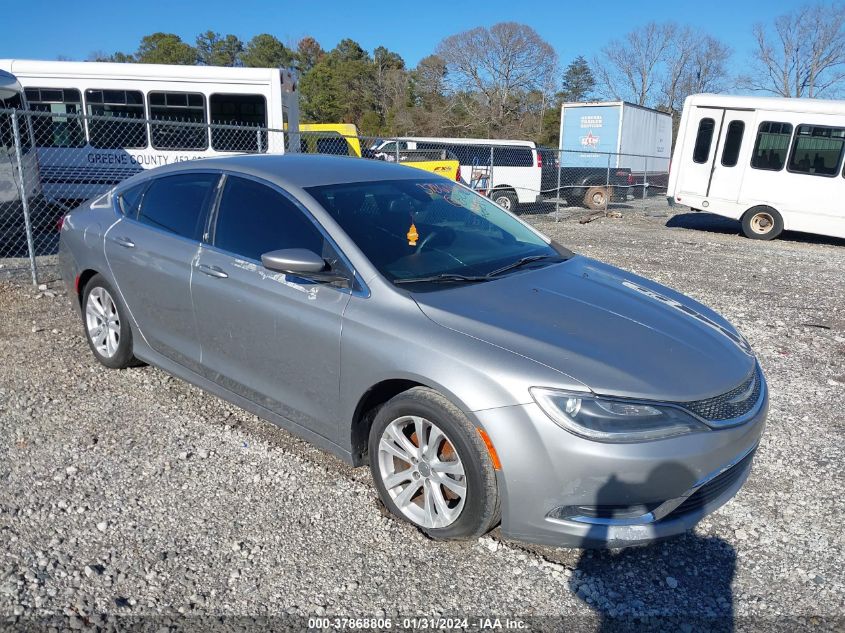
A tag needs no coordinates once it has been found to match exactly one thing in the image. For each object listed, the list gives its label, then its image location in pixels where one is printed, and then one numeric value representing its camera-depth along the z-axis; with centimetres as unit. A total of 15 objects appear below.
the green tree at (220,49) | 6262
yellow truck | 1421
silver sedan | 258
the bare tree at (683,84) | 5566
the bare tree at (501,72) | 5106
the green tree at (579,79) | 6025
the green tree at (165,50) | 5566
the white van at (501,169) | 1519
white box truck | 1892
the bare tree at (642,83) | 5656
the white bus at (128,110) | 1210
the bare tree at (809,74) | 4612
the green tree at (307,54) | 6475
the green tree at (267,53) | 6228
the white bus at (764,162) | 1288
